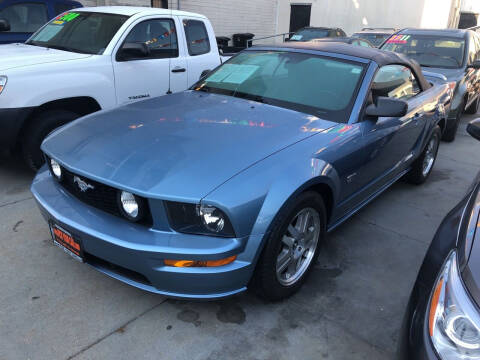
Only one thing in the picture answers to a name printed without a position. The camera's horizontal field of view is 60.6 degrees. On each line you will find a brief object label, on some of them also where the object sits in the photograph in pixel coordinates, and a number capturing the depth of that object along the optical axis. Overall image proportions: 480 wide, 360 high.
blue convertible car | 2.18
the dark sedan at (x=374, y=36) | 13.01
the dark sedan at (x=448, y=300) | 1.41
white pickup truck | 3.91
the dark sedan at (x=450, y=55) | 6.70
